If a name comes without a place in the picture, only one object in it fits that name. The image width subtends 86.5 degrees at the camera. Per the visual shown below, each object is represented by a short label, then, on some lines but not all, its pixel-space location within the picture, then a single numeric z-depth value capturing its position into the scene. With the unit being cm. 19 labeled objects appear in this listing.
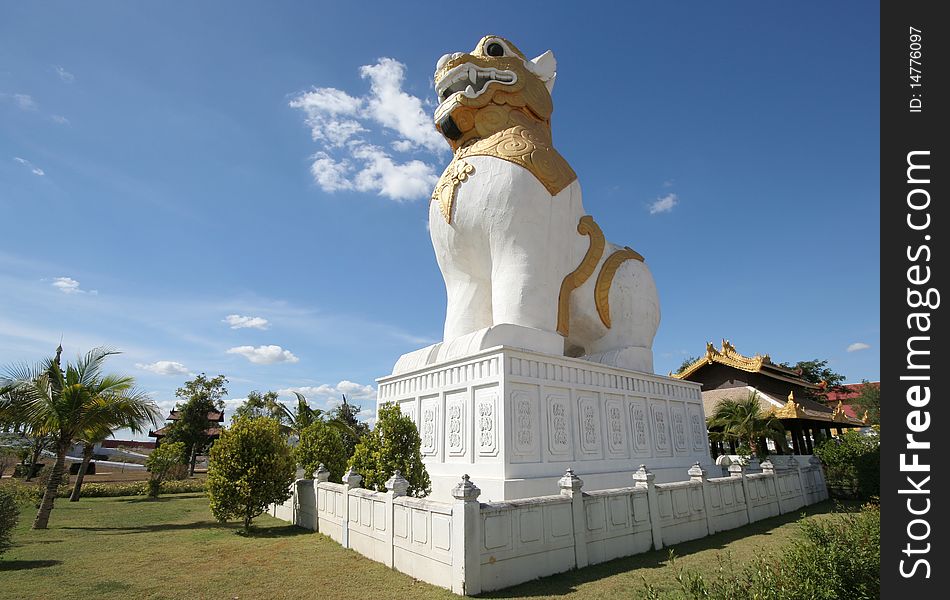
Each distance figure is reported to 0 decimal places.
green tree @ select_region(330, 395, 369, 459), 1931
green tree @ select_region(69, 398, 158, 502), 1196
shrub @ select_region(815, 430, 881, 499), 1232
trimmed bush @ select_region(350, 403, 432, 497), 771
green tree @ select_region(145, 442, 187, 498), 1761
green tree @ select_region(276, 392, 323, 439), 2066
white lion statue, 905
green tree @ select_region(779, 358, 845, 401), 3543
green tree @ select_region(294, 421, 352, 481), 1116
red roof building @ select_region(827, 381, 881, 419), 3475
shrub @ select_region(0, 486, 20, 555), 716
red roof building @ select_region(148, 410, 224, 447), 2842
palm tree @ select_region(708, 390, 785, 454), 1533
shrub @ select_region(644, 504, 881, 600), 313
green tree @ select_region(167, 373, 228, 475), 2617
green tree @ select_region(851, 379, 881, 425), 3041
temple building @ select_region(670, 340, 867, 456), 1725
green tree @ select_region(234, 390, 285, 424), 2711
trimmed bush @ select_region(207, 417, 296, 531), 962
